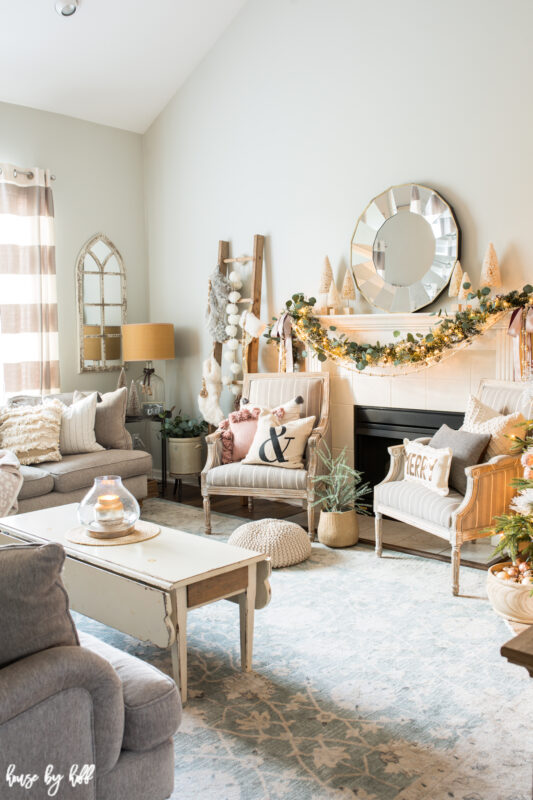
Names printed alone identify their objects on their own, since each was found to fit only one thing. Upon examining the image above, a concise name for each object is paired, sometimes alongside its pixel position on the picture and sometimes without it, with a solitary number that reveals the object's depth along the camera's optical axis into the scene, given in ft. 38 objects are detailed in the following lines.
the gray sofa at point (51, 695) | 4.57
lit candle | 9.50
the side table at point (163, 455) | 18.22
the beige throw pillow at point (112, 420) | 16.40
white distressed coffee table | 8.06
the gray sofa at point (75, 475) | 14.39
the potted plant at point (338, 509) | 13.87
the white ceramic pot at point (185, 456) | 18.21
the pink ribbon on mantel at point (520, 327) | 12.87
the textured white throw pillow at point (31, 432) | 14.99
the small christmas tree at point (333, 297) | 15.66
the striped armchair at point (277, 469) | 14.43
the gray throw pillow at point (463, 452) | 12.12
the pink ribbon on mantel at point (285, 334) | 16.30
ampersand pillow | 14.79
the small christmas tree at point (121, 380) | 18.93
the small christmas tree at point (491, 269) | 13.24
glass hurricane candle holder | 9.48
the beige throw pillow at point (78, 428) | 15.76
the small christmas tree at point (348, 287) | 15.67
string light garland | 13.19
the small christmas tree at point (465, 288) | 13.42
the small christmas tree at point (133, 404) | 18.29
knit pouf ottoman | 12.49
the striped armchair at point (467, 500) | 11.28
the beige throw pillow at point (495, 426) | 12.10
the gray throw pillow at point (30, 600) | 4.63
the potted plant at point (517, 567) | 9.57
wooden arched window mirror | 19.40
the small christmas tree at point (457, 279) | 13.79
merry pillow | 12.05
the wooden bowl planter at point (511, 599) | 9.53
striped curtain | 17.47
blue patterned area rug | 6.76
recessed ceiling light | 15.35
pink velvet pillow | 15.60
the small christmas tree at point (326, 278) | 15.76
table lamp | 18.51
